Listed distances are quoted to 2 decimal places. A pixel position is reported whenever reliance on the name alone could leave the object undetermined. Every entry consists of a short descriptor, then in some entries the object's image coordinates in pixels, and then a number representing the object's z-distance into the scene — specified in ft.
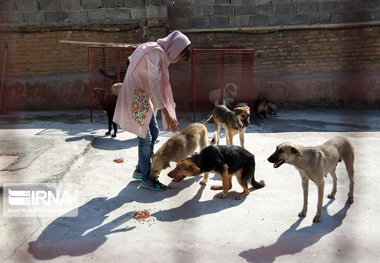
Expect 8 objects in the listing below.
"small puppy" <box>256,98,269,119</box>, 28.37
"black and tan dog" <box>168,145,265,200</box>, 12.39
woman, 12.21
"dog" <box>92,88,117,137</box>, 22.04
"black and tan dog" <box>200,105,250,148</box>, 18.75
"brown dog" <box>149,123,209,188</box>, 13.94
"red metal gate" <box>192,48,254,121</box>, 30.73
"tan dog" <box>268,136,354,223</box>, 10.96
